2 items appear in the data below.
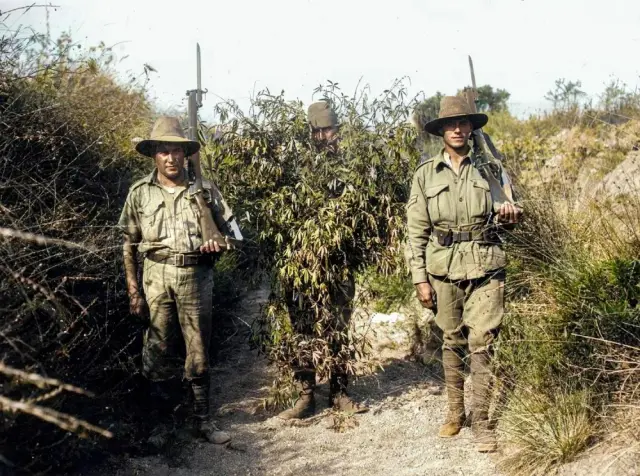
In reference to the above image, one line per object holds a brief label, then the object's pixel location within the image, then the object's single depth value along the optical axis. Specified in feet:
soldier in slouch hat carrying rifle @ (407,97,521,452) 15.43
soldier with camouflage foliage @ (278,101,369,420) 17.85
